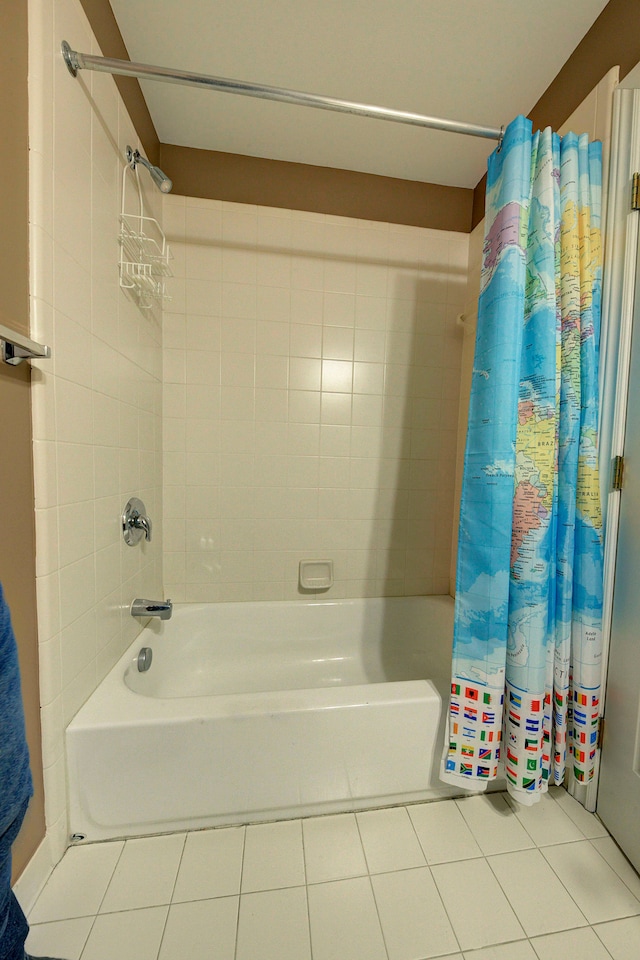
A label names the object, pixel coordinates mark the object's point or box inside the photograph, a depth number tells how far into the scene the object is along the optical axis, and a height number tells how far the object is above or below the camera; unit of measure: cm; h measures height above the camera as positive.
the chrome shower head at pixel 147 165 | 114 +95
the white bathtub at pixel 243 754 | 96 -81
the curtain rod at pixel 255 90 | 89 +93
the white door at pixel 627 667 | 101 -57
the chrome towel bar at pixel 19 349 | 70 +21
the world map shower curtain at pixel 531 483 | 96 -5
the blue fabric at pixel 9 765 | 52 -45
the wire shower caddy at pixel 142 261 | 124 +73
